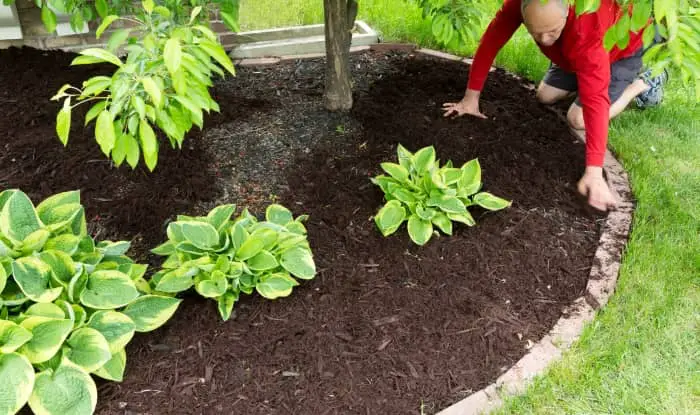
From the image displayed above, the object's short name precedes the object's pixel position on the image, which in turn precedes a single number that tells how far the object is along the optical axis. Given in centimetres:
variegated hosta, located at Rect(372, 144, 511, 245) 272
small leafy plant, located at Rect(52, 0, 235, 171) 161
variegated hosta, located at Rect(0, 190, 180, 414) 188
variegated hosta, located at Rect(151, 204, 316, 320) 226
